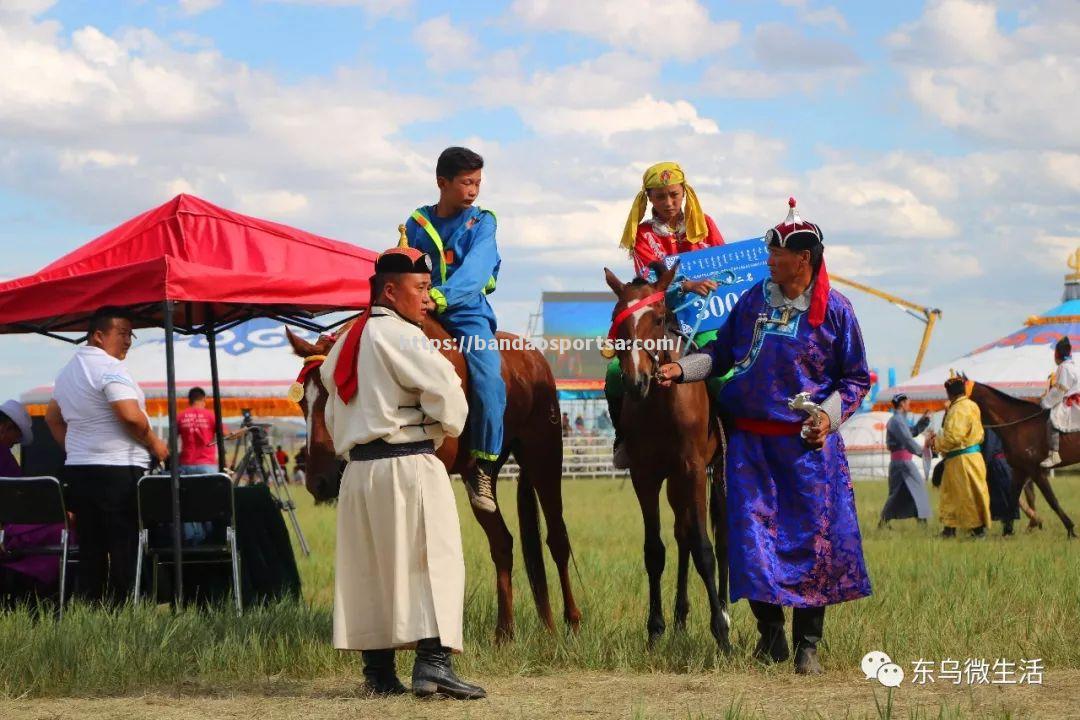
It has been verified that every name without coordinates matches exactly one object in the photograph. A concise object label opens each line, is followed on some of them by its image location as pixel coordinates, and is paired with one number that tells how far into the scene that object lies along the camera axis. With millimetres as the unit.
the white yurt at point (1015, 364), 37906
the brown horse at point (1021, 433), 17281
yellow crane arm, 79688
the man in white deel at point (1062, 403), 17203
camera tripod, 17469
